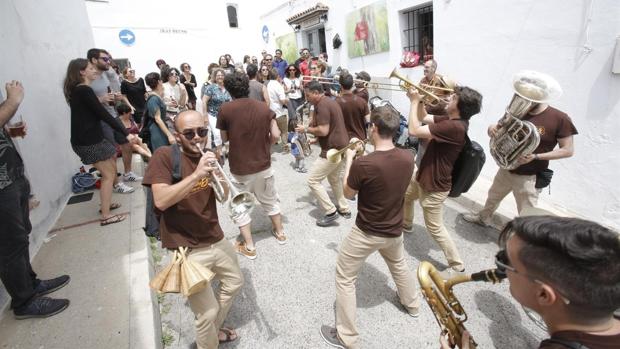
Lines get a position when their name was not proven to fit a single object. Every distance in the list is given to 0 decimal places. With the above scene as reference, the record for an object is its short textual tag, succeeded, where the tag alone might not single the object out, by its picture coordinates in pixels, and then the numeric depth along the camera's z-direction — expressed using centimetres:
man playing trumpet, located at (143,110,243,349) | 200
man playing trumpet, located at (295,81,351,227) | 433
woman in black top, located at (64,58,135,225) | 388
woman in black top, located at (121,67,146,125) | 719
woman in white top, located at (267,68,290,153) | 685
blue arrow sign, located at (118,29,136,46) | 1452
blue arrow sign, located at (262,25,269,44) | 1706
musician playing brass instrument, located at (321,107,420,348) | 238
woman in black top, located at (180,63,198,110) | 902
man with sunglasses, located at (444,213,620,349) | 99
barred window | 739
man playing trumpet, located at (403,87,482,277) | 299
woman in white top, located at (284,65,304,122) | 790
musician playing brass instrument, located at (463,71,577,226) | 321
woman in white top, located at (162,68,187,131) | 637
